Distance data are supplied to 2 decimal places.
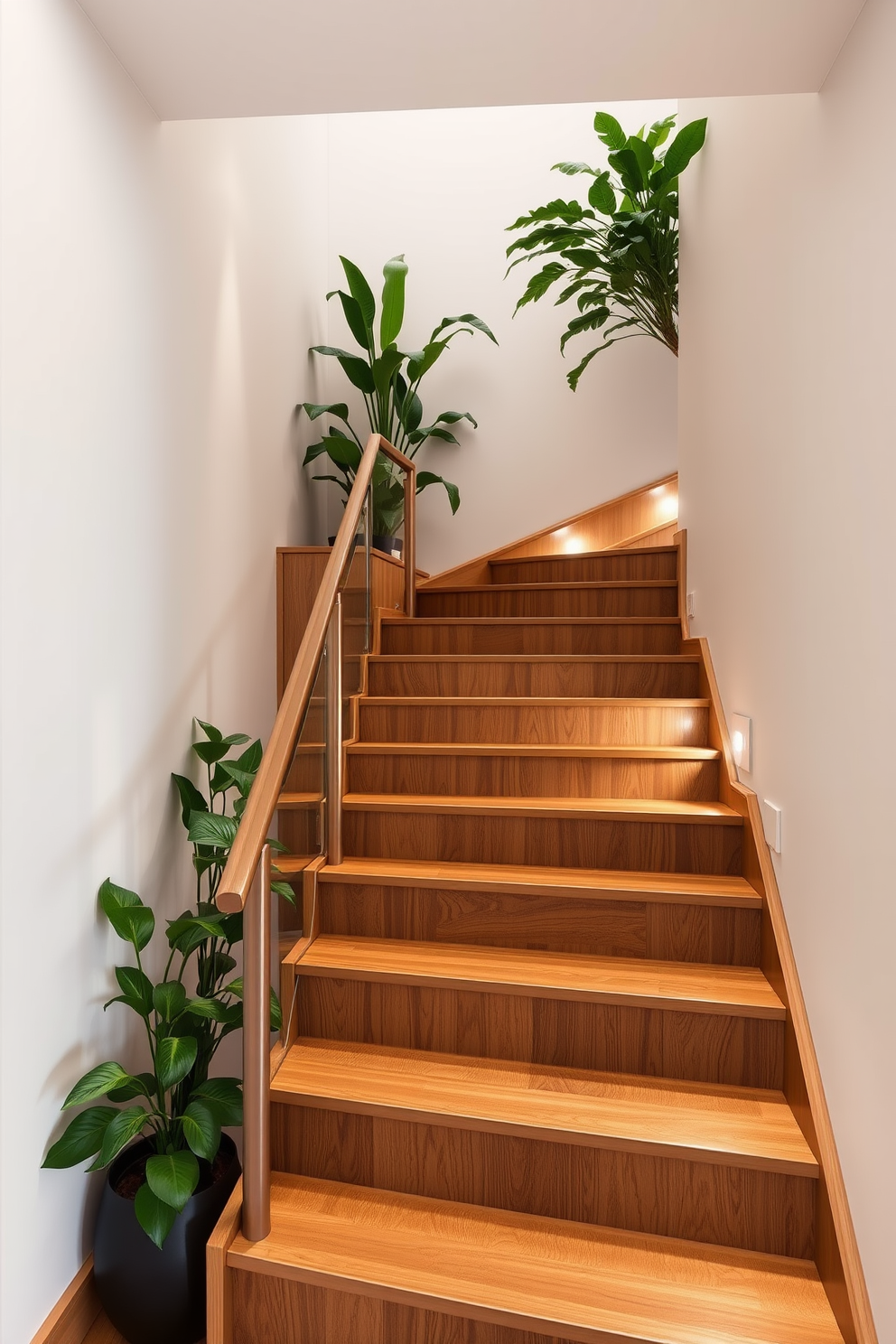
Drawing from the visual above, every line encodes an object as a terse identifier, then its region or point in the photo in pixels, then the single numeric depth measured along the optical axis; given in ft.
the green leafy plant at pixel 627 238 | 11.10
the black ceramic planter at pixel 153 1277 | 5.40
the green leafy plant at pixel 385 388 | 12.73
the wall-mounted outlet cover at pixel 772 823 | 6.56
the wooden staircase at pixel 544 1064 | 4.99
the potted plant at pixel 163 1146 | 5.22
